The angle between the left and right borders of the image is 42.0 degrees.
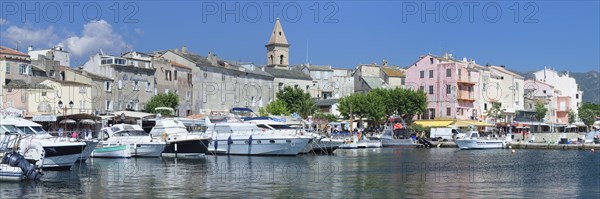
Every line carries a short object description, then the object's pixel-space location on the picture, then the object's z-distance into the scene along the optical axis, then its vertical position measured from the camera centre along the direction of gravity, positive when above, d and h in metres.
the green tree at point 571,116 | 135.62 +1.62
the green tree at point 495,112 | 112.38 +2.01
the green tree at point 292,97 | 101.06 +3.73
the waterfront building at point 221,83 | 93.12 +5.35
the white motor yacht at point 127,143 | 57.69 -1.31
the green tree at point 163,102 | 82.81 +2.57
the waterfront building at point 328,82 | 120.50 +6.82
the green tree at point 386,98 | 103.19 +3.63
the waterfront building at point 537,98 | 124.19 +4.68
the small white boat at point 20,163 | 36.06 -1.77
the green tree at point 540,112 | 123.29 +2.19
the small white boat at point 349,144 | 80.00 -1.90
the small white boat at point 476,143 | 83.75 -1.85
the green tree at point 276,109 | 93.44 +1.98
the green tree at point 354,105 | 101.12 +2.67
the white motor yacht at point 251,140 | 60.88 -1.15
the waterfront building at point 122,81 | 80.62 +4.76
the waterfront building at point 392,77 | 125.06 +7.76
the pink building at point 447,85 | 107.75 +5.67
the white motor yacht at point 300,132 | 62.06 -0.51
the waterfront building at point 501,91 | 114.50 +5.26
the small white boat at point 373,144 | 84.62 -1.98
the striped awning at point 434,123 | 102.84 +0.36
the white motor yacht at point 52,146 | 42.22 -1.13
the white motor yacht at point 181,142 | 59.53 -1.26
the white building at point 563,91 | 137.25 +6.38
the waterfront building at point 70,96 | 72.12 +2.79
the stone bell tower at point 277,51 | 132.62 +12.79
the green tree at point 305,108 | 100.50 +2.27
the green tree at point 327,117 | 102.61 +1.15
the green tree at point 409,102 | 103.00 +3.14
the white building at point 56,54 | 84.12 +7.82
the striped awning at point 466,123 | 100.50 +0.35
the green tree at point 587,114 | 133.00 +2.05
